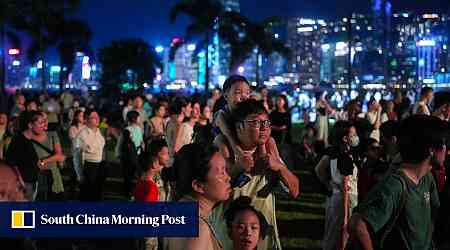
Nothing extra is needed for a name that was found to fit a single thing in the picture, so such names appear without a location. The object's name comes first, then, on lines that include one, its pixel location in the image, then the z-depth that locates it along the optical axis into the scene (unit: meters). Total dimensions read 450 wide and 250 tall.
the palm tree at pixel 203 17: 42.88
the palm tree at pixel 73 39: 48.59
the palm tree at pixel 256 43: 47.06
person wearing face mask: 7.20
